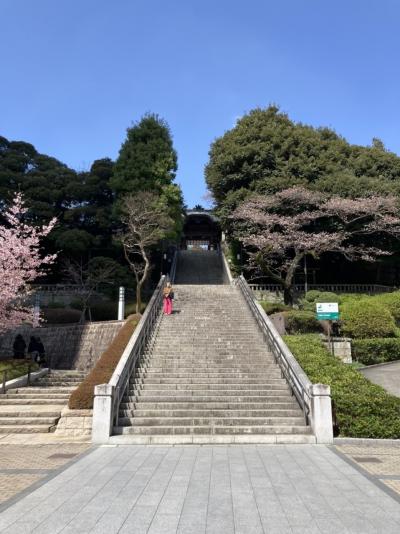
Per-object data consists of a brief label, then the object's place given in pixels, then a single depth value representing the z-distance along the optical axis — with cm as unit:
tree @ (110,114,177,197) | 2900
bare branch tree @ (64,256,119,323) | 2681
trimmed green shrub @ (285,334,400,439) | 1030
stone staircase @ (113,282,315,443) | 1065
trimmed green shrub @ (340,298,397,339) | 2005
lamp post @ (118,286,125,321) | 2294
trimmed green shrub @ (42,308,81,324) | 2442
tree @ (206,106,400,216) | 2841
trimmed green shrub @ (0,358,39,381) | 1642
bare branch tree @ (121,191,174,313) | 2536
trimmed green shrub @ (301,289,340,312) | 2320
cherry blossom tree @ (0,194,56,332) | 1684
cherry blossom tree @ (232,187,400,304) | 2623
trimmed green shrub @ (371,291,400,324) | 2264
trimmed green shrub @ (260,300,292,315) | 2314
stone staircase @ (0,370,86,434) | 1206
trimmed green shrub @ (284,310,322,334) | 2067
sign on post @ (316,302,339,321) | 1805
